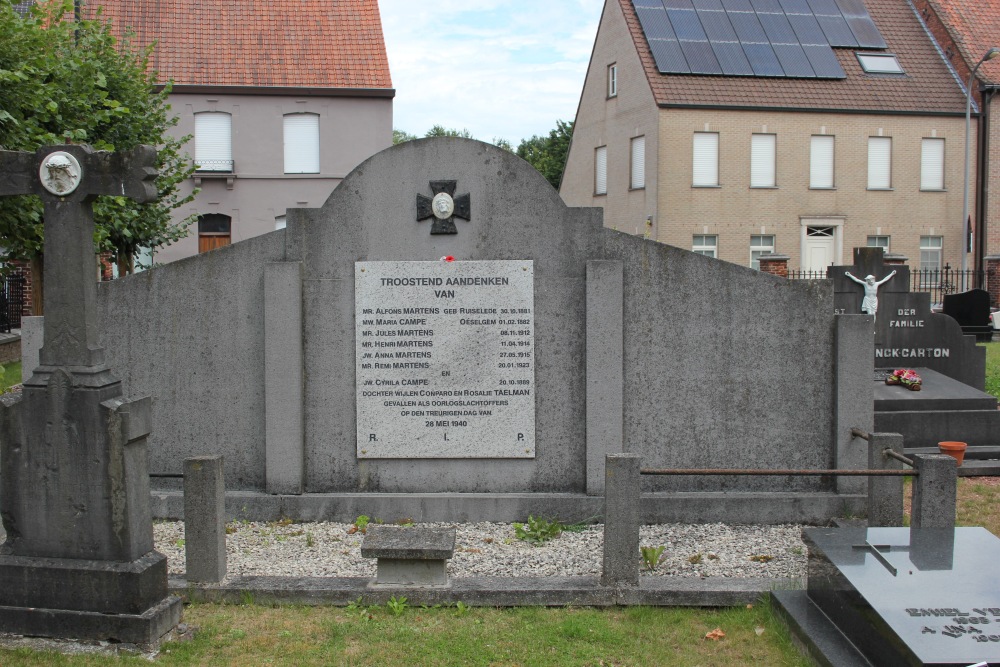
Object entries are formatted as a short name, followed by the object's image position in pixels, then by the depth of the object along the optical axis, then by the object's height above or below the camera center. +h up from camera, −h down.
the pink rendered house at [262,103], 27.92 +5.93
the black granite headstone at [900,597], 4.19 -1.46
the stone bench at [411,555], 5.82 -1.59
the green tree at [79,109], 10.41 +2.71
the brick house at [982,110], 31.00 +6.25
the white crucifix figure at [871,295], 12.55 +0.05
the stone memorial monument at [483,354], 7.66 -0.45
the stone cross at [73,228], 5.18 +0.41
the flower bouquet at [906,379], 10.75 -0.93
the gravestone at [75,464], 5.13 -0.90
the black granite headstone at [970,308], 21.03 -0.22
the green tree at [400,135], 88.66 +16.01
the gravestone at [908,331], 12.41 -0.43
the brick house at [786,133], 30.16 +5.45
